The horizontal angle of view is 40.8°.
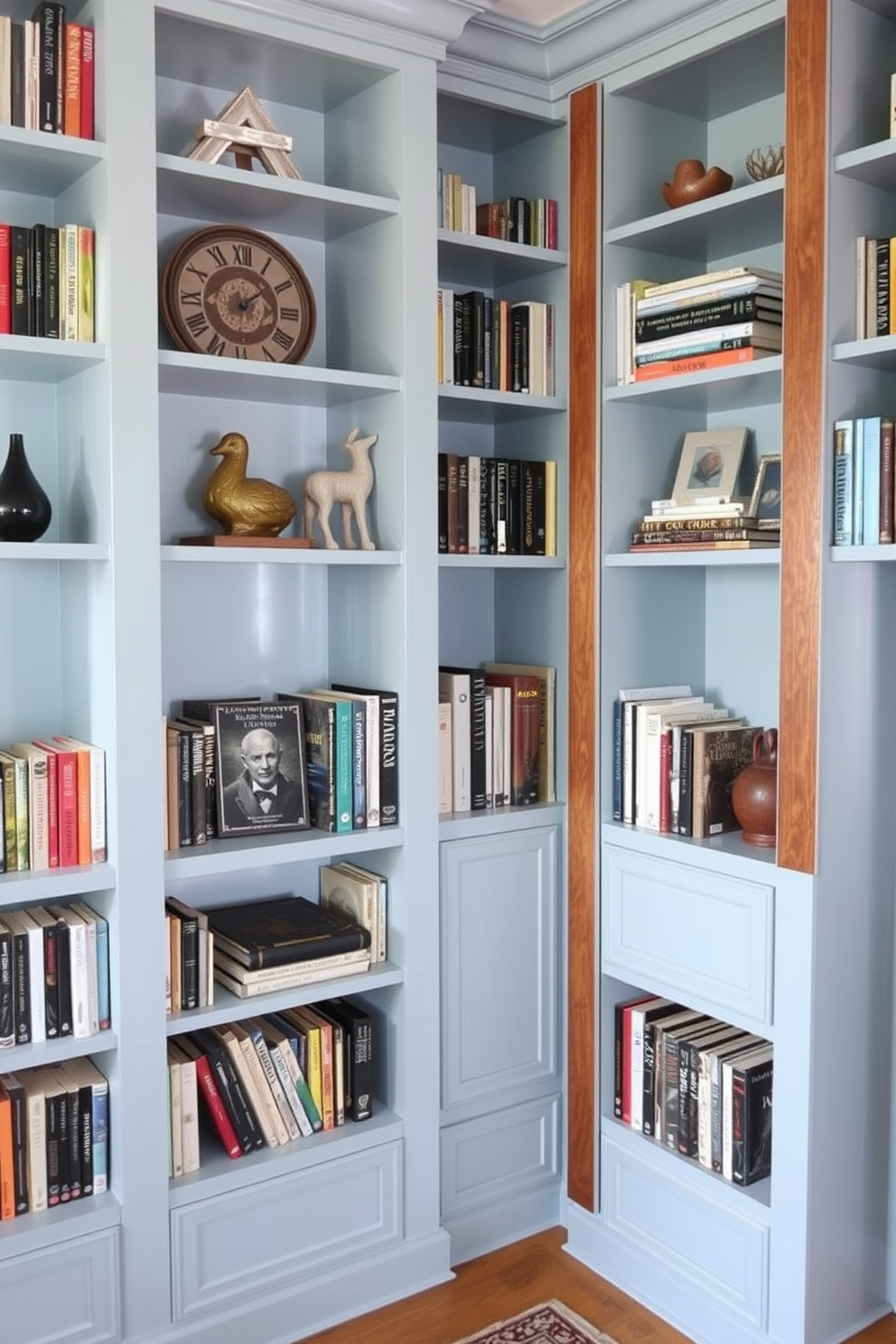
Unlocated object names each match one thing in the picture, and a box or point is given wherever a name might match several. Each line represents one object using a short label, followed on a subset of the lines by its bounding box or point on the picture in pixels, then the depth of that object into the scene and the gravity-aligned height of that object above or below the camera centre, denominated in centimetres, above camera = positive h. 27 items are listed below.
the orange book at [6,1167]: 207 -96
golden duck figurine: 232 +22
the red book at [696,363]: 229 +49
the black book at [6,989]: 205 -64
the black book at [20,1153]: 210 -94
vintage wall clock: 225 +60
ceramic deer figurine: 240 +24
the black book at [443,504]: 256 +23
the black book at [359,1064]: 246 -92
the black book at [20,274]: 205 +58
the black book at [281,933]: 233 -64
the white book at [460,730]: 260 -26
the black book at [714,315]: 228 +58
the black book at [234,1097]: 232 -93
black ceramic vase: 205 +19
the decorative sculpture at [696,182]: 238 +85
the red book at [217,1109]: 229 -95
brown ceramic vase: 231 -37
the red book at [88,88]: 205 +90
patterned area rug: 235 -142
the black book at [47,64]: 201 +92
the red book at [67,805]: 211 -34
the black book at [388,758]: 245 -30
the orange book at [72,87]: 204 +89
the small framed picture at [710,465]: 252 +31
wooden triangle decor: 219 +87
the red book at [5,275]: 204 +57
